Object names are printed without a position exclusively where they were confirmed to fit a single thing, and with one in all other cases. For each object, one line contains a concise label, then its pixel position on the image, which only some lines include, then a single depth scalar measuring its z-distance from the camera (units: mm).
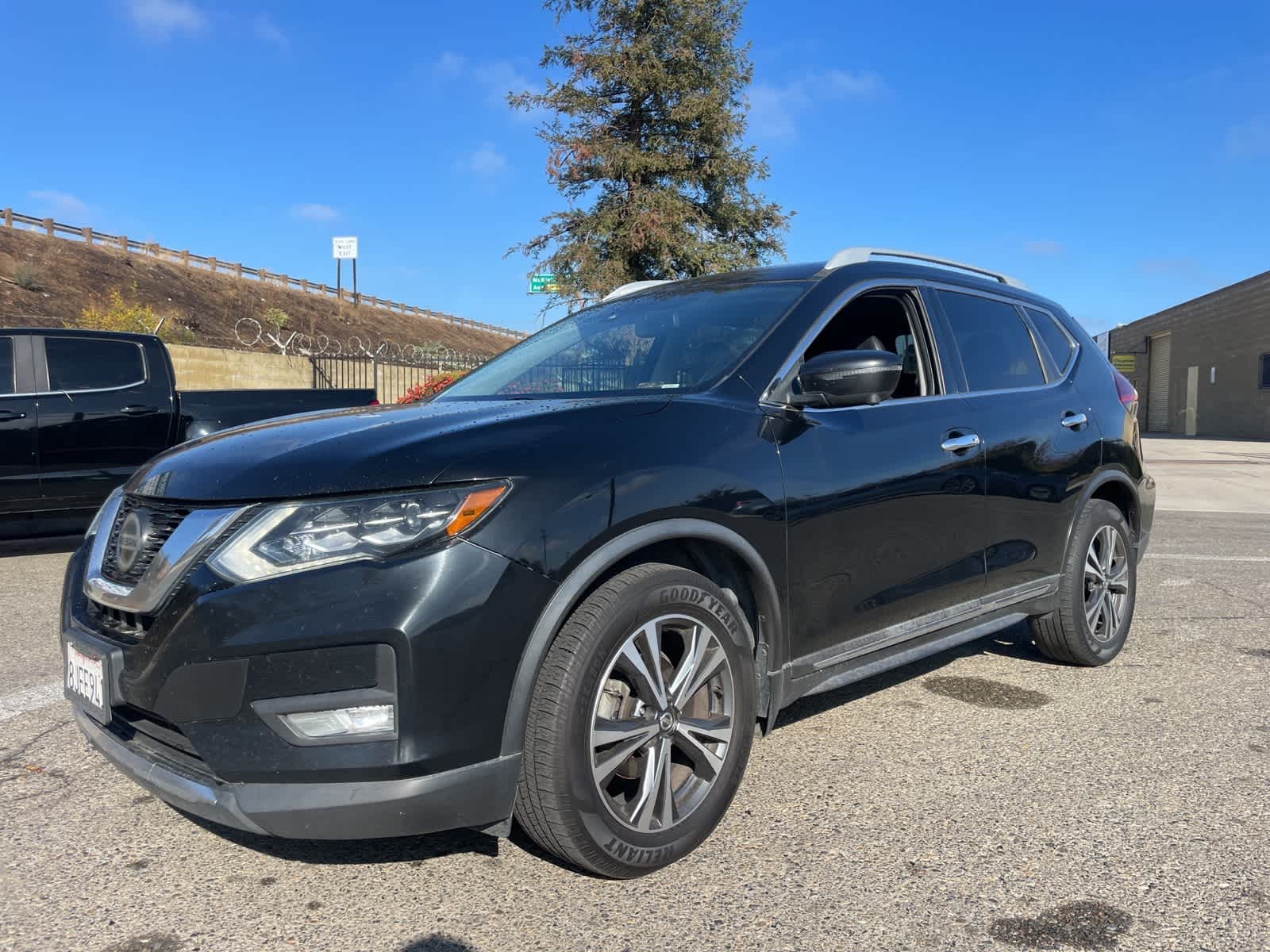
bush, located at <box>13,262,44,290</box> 41094
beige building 30016
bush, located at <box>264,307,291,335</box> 51719
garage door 37625
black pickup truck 7195
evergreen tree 17156
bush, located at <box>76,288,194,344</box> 27656
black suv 2178
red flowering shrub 13862
